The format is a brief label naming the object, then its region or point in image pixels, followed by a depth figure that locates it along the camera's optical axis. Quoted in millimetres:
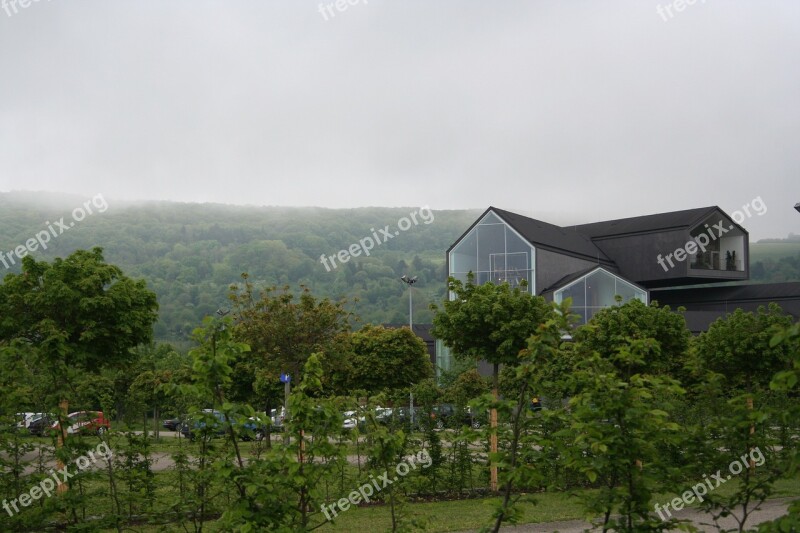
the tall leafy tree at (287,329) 21141
